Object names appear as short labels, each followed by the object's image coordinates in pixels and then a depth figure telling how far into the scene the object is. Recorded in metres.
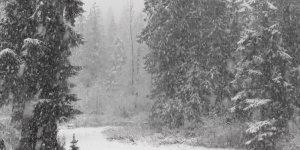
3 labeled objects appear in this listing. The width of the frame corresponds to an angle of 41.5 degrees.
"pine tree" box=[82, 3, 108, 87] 68.25
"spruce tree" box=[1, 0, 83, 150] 10.80
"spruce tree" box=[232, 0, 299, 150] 16.92
